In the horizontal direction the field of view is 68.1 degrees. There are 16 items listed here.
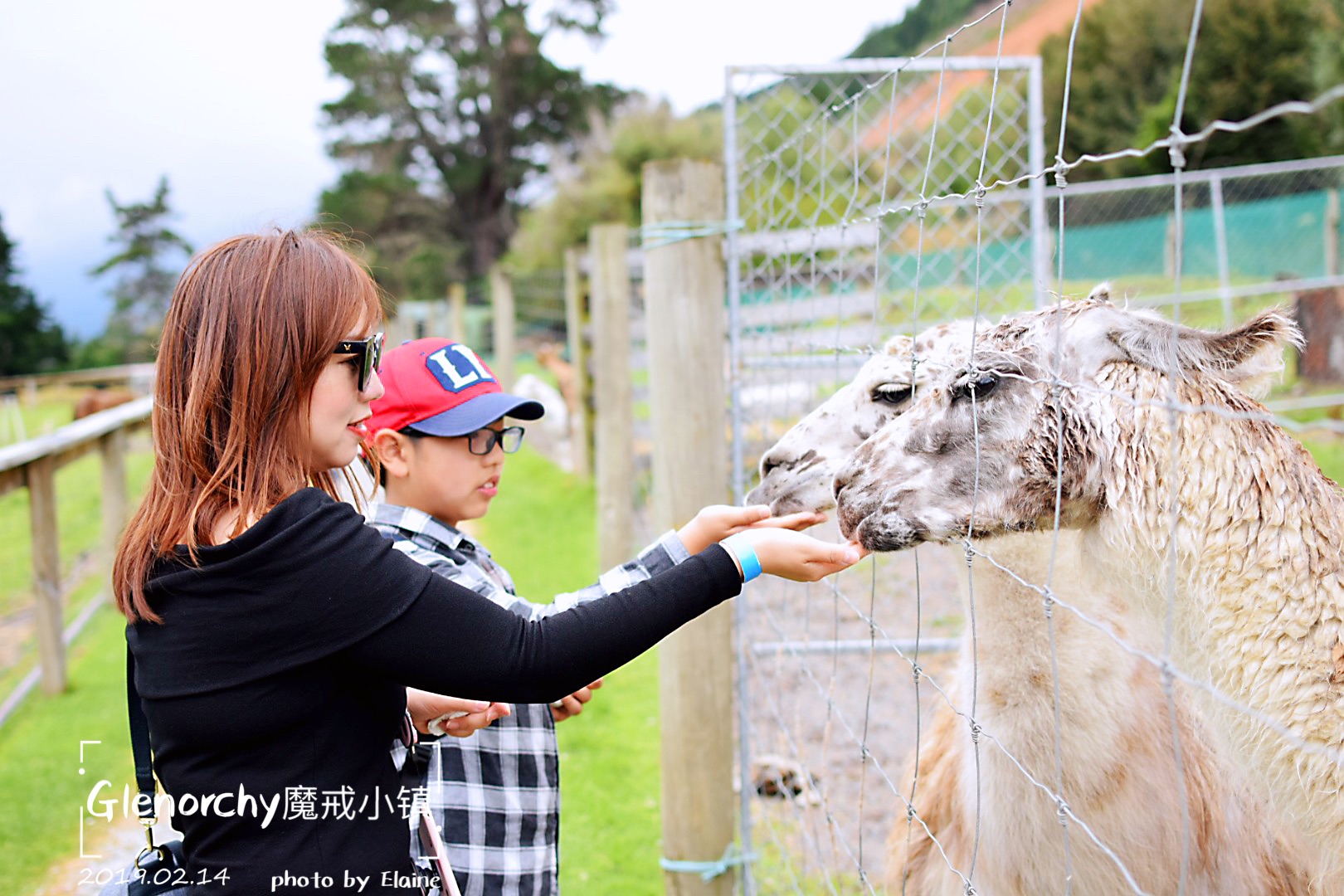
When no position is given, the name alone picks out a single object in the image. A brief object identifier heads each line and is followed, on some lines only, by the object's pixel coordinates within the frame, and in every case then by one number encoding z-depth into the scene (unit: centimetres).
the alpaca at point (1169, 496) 142
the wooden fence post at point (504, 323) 1170
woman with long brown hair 124
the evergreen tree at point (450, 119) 3662
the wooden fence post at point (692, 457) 276
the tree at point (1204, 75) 1928
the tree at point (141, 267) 3070
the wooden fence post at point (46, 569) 512
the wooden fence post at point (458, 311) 1441
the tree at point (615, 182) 2297
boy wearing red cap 185
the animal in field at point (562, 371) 926
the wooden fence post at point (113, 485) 641
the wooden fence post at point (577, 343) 875
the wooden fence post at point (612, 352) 665
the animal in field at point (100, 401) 1234
